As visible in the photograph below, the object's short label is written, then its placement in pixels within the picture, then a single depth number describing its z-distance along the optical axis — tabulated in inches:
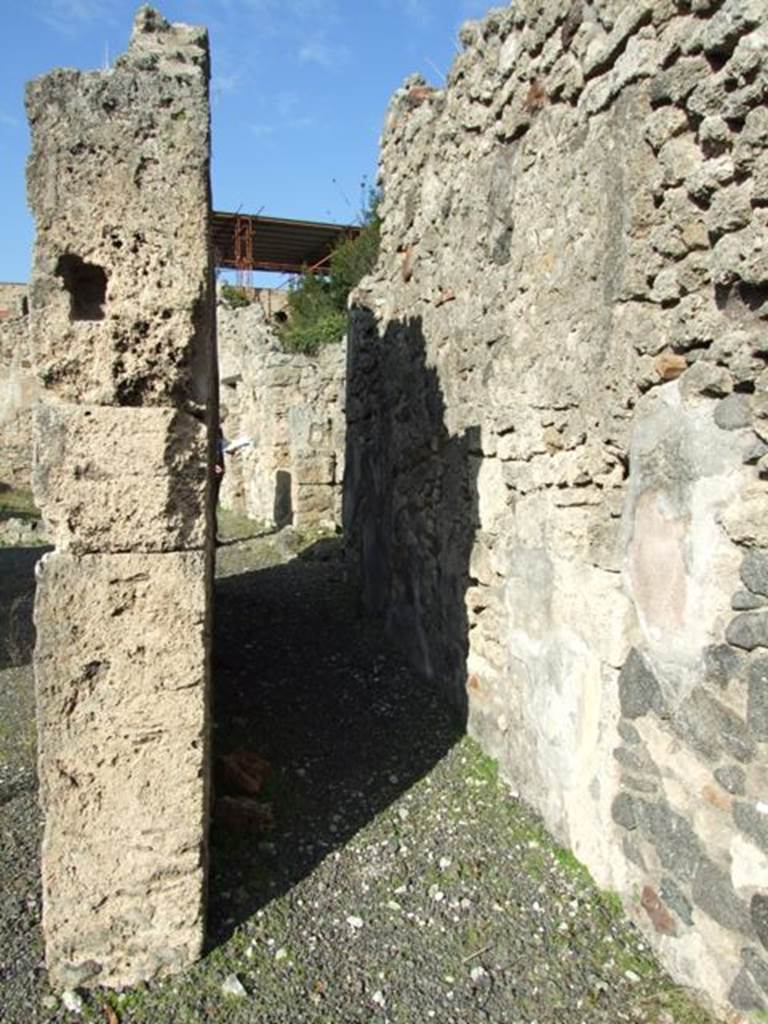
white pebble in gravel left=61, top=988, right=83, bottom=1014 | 102.5
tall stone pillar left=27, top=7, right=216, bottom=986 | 100.5
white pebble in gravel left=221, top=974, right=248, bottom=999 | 104.7
